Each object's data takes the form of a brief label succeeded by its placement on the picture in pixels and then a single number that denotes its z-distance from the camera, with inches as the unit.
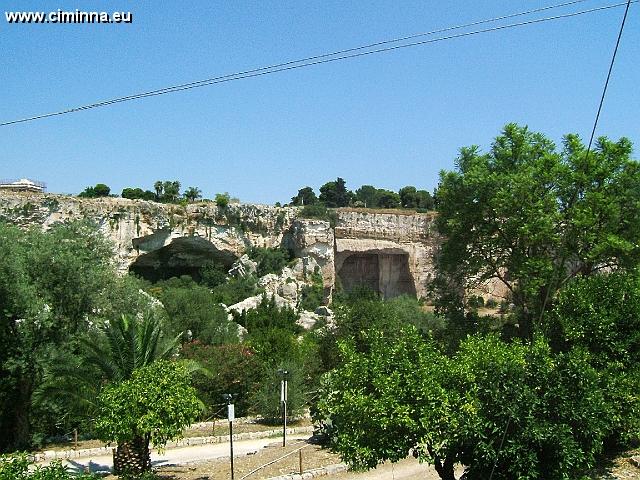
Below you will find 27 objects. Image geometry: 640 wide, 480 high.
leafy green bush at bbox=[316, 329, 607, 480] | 353.7
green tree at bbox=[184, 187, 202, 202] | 2221.9
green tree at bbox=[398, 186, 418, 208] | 3107.8
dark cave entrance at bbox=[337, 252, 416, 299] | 2417.6
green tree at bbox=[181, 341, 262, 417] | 909.2
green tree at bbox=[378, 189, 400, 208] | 3174.2
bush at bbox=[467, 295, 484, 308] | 932.6
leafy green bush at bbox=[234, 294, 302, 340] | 1630.4
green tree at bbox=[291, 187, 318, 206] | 2999.0
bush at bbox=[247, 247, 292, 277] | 2167.2
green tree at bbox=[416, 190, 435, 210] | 3061.0
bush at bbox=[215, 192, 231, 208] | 2113.7
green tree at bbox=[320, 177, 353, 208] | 3366.1
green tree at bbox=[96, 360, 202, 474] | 481.1
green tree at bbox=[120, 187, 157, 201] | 2283.8
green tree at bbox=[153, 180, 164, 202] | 2278.5
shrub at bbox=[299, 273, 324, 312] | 2118.6
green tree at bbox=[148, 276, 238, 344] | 1344.7
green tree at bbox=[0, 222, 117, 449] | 708.7
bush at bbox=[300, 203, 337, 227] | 2288.4
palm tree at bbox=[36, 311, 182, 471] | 538.0
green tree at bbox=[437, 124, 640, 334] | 779.4
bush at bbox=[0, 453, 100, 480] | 273.4
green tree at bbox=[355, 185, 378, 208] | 3362.2
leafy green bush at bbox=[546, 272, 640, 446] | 457.1
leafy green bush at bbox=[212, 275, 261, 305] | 1940.2
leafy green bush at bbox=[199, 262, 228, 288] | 2094.0
